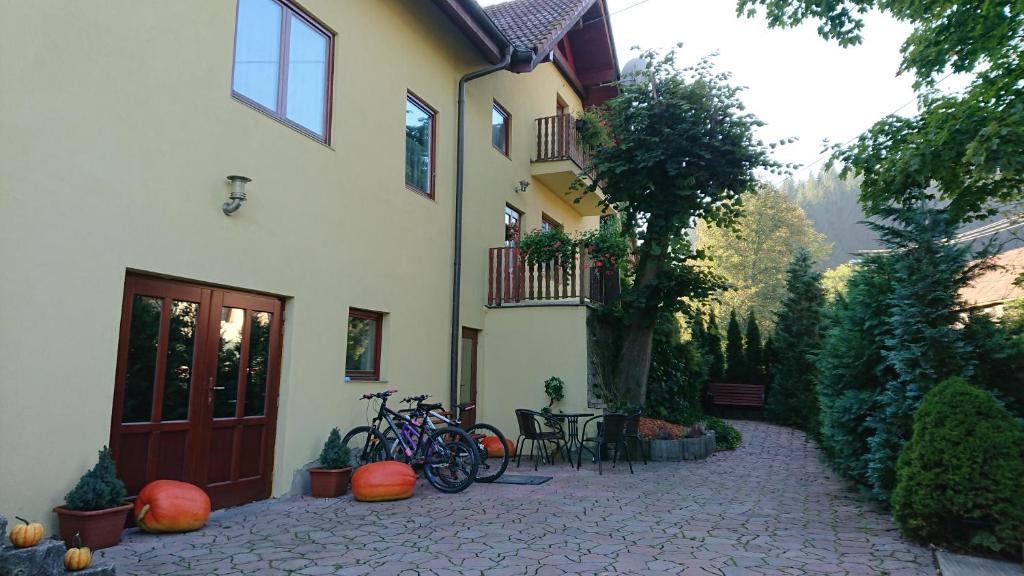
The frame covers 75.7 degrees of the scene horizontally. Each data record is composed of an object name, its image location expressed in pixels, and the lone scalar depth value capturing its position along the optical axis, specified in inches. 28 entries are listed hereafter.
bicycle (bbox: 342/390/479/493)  284.2
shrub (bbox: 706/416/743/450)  487.2
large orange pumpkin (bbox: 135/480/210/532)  197.0
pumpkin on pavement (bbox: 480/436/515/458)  381.3
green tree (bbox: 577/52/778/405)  431.6
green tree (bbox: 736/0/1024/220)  241.3
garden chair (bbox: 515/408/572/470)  354.6
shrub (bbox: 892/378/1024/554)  175.5
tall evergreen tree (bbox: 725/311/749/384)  754.2
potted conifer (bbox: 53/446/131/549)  175.3
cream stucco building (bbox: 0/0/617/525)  179.0
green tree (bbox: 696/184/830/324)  1350.9
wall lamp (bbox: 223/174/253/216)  235.8
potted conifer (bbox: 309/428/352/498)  267.7
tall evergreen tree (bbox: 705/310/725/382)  767.1
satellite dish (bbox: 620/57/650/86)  461.1
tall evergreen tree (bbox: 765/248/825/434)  634.8
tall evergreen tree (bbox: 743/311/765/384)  748.6
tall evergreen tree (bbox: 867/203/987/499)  227.5
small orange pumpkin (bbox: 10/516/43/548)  144.2
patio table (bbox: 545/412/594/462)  368.8
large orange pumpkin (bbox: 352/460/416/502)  260.8
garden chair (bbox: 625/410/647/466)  368.8
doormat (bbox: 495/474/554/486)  312.6
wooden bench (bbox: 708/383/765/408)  715.4
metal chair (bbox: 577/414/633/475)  346.9
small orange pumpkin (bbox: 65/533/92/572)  147.2
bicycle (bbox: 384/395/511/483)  299.9
